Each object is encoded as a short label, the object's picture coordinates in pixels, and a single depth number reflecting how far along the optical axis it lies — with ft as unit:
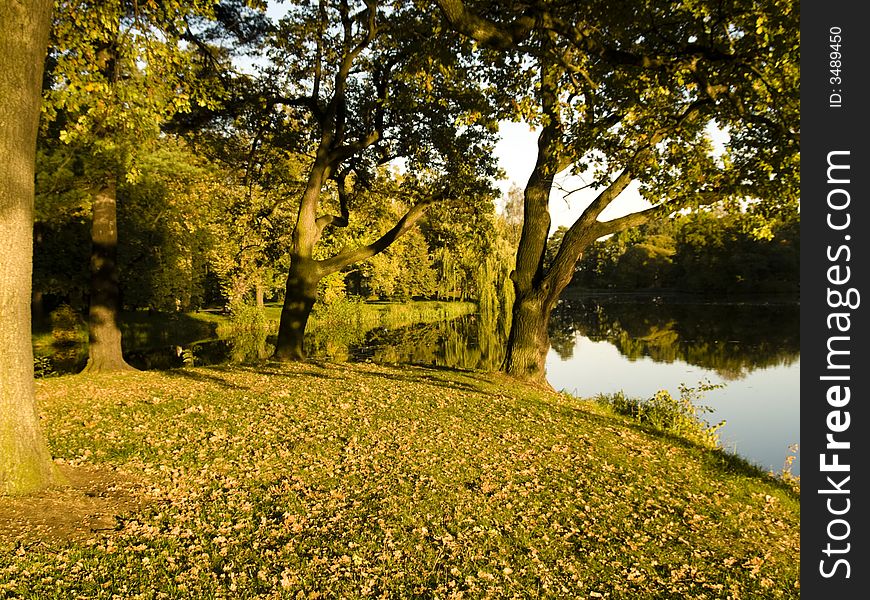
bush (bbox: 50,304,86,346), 82.38
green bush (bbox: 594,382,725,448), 35.74
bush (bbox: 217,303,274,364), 89.04
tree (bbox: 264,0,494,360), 45.62
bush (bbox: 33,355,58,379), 53.70
